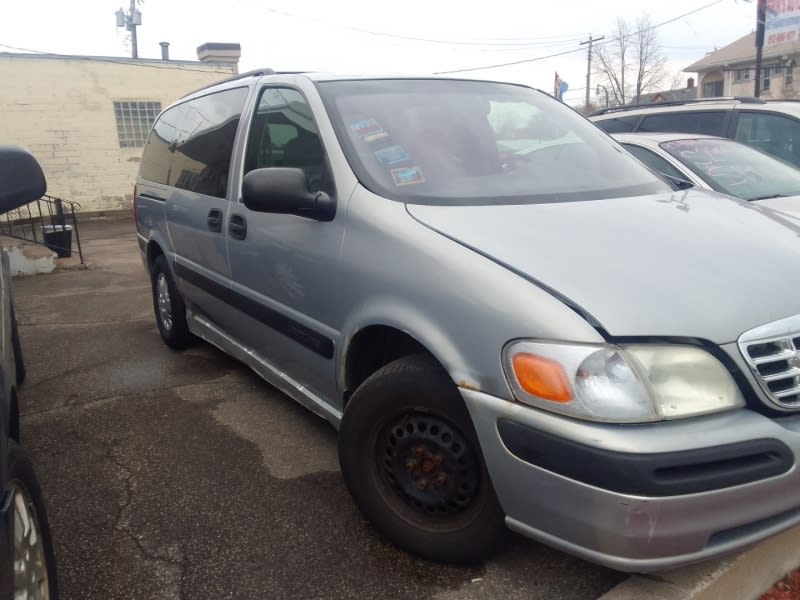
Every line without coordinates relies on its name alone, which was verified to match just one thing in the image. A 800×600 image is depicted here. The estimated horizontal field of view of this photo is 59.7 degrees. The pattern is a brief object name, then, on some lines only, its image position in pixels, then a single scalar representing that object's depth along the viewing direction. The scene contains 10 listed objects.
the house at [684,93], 35.09
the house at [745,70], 33.06
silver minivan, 1.87
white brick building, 15.87
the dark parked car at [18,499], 1.54
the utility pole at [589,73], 48.72
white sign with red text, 22.62
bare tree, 44.47
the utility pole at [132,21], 26.77
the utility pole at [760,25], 16.23
